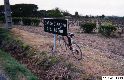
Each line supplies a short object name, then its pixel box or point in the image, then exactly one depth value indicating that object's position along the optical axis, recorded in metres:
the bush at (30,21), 12.36
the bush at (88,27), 9.11
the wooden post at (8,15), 8.79
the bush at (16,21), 13.51
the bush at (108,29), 8.35
